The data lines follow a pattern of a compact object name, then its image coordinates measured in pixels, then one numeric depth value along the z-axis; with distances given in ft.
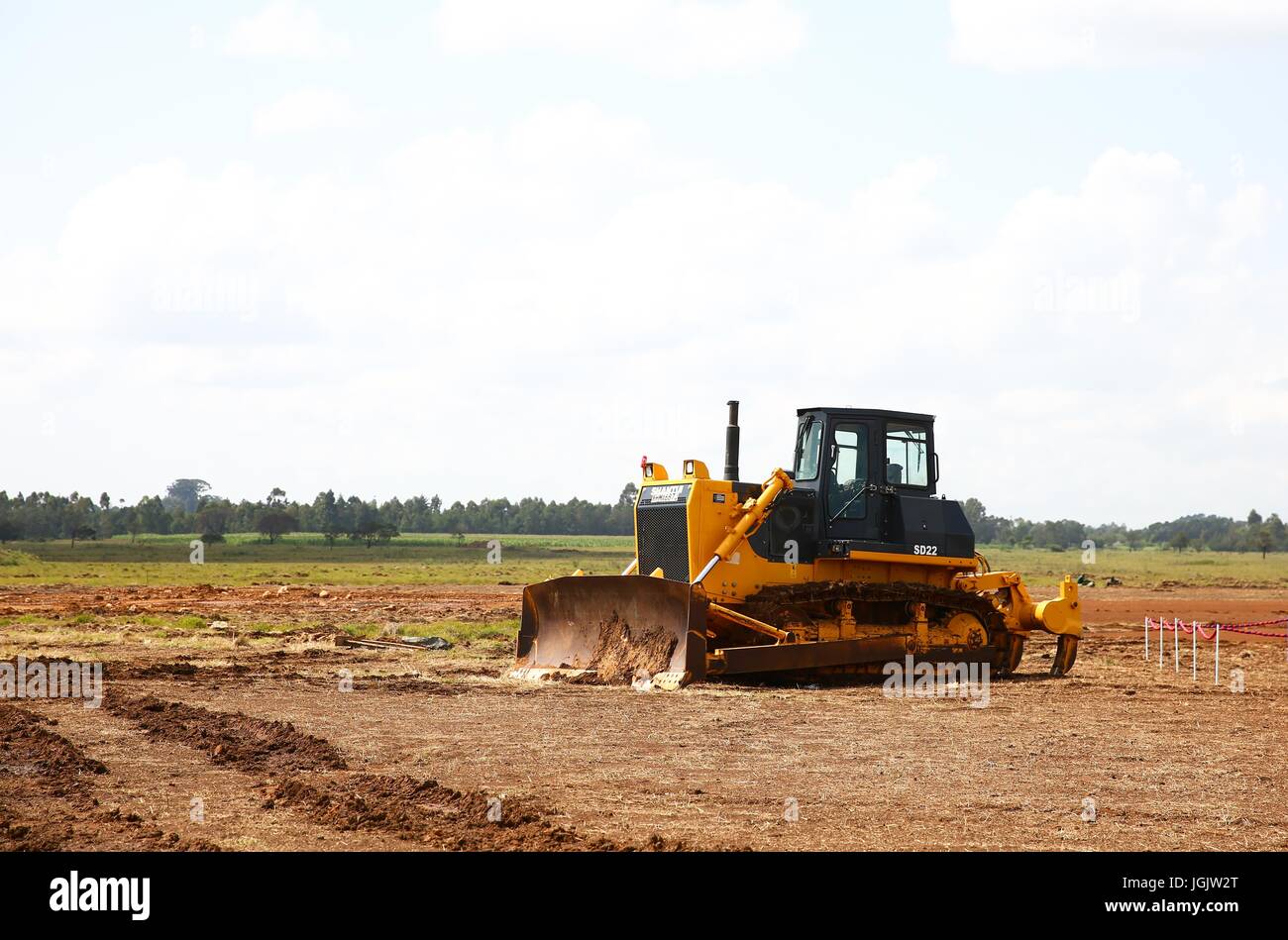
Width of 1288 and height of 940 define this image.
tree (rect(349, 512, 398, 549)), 408.10
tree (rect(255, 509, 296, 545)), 463.42
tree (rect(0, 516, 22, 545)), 410.31
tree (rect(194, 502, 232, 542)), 509.76
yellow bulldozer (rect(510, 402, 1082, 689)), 67.21
